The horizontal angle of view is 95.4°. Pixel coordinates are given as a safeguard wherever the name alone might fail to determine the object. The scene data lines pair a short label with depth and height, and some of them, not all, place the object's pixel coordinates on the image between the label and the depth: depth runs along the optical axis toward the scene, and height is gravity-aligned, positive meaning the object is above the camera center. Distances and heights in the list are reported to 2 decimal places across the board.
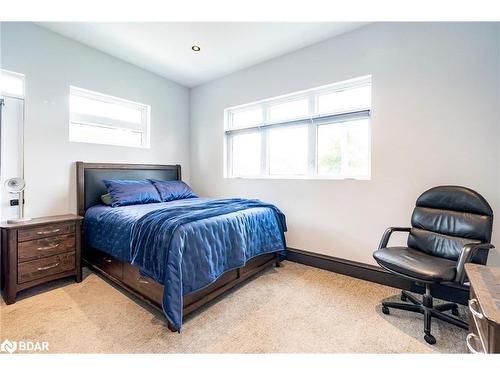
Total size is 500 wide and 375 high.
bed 1.63 -0.53
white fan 2.11 -0.06
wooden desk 0.79 -0.45
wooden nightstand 1.96 -0.65
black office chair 1.54 -0.45
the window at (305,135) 2.61 +0.68
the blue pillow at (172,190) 3.24 -0.09
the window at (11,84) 2.31 +1.03
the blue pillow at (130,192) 2.75 -0.10
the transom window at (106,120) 2.90 +0.90
